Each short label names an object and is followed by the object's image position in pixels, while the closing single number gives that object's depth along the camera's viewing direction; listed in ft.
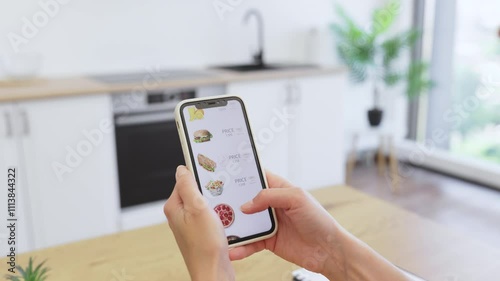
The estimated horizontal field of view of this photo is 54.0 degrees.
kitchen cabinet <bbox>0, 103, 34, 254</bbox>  7.02
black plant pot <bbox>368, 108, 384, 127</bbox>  11.47
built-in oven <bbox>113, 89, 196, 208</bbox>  8.09
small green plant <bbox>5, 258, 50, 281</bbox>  2.23
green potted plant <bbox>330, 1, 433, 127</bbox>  11.23
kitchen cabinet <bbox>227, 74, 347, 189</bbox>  9.14
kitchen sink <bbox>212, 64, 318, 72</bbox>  10.12
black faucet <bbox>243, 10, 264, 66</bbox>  10.36
